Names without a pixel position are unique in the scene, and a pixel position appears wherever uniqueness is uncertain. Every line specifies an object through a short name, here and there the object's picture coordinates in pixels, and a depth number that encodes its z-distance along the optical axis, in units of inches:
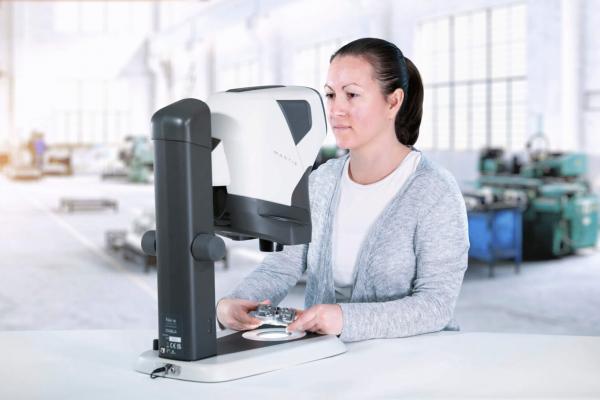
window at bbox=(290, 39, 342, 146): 777.6
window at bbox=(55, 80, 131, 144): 1205.7
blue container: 338.0
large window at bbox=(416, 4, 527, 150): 572.4
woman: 71.6
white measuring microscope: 57.3
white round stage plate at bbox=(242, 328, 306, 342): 65.0
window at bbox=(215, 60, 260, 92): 931.5
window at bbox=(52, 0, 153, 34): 1218.6
